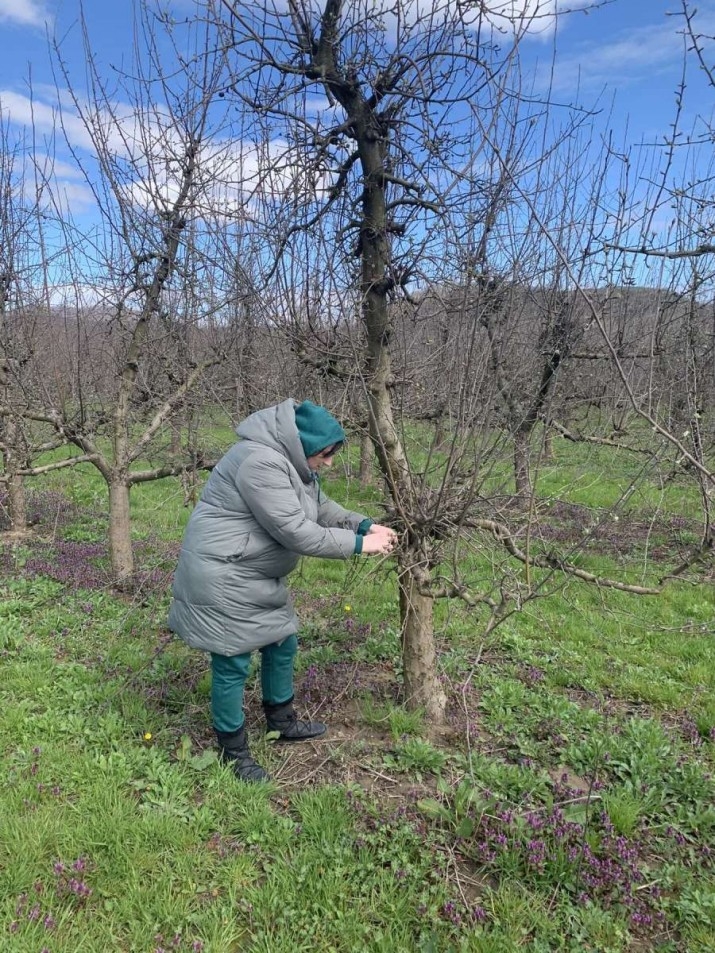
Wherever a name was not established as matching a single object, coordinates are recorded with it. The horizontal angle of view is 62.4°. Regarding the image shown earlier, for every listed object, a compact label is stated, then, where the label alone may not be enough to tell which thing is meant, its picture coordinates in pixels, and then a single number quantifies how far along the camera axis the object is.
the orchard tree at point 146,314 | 5.00
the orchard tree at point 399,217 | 2.76
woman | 2.71
